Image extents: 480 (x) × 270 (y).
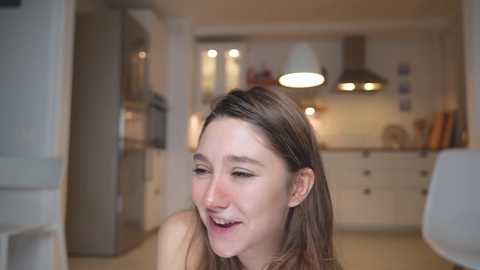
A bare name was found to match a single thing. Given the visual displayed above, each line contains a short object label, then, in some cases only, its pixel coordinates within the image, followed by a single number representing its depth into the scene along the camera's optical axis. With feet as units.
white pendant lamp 7.49
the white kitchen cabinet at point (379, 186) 14.47
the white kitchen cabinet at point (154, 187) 12.37
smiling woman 2.42
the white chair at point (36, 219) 5.74
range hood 16.02
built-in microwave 13.01
